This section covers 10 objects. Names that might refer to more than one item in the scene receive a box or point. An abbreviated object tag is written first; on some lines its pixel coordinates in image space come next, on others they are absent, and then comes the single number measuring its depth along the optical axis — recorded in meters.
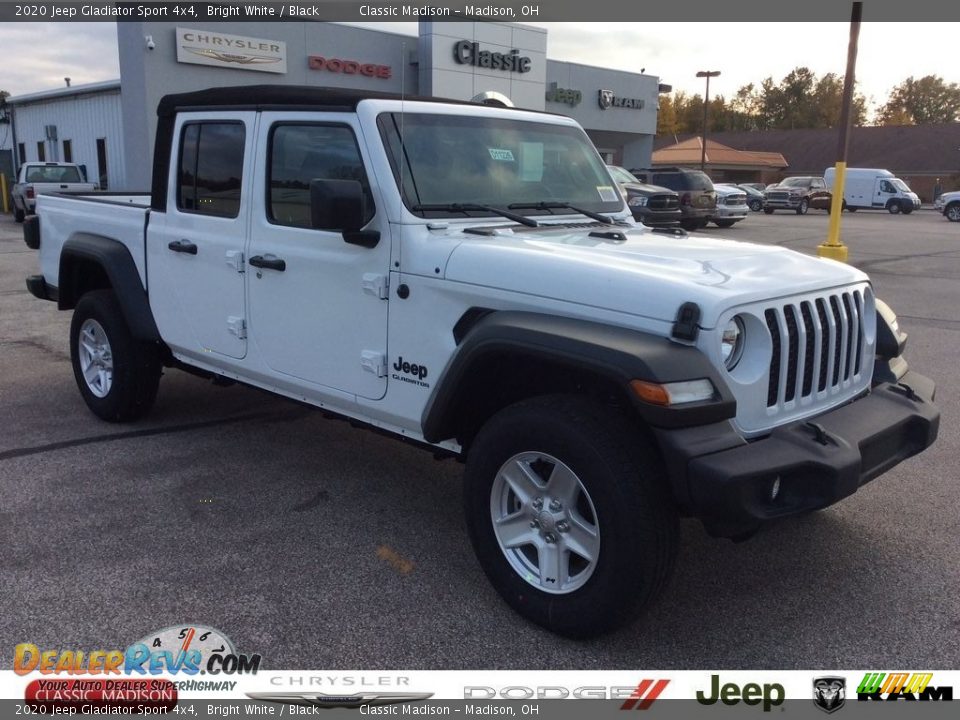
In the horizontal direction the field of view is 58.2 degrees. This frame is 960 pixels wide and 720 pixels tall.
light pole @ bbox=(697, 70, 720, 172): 49.31
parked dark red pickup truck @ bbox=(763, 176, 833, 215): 38.91
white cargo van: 38.62
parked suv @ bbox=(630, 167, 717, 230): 21.73
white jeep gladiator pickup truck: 2.94
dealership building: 19.80
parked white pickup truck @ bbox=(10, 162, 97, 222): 22.50
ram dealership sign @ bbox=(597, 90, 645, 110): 31.83
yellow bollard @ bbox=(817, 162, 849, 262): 11.20
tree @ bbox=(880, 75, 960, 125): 84.00
